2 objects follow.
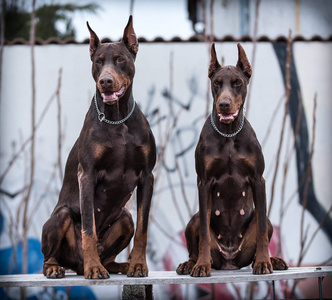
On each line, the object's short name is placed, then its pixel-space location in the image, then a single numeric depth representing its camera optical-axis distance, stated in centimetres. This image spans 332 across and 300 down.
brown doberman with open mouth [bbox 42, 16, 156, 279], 368
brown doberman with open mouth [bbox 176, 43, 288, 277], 376
